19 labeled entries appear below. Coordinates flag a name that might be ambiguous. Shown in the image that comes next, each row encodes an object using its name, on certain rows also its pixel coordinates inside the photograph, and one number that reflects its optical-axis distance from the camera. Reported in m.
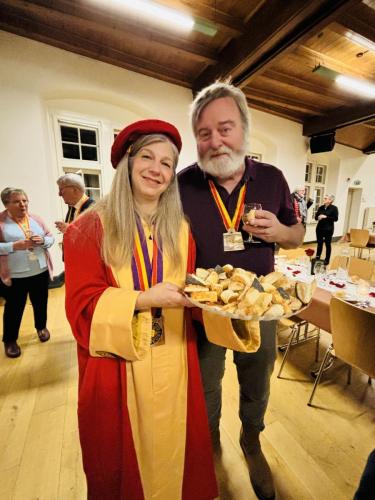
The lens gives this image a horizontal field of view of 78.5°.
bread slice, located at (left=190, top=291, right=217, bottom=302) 0.79
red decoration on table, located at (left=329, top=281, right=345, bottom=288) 2.30
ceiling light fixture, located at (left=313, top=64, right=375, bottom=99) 4.43
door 11.08
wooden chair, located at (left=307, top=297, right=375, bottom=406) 1.44
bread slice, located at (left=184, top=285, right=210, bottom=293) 0.80
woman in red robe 0.82
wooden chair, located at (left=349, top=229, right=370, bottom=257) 6.73
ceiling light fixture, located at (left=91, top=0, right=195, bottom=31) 2.95
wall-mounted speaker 7.42
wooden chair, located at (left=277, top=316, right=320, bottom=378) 2.32
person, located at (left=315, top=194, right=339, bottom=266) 6.68
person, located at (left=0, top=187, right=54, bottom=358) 2.30
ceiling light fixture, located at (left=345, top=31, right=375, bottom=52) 3.63
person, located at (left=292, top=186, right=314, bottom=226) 5.96
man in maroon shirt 1.13
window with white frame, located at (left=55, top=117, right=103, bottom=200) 4.60
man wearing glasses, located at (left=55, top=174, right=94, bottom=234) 2.34
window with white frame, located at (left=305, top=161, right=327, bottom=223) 9.42
